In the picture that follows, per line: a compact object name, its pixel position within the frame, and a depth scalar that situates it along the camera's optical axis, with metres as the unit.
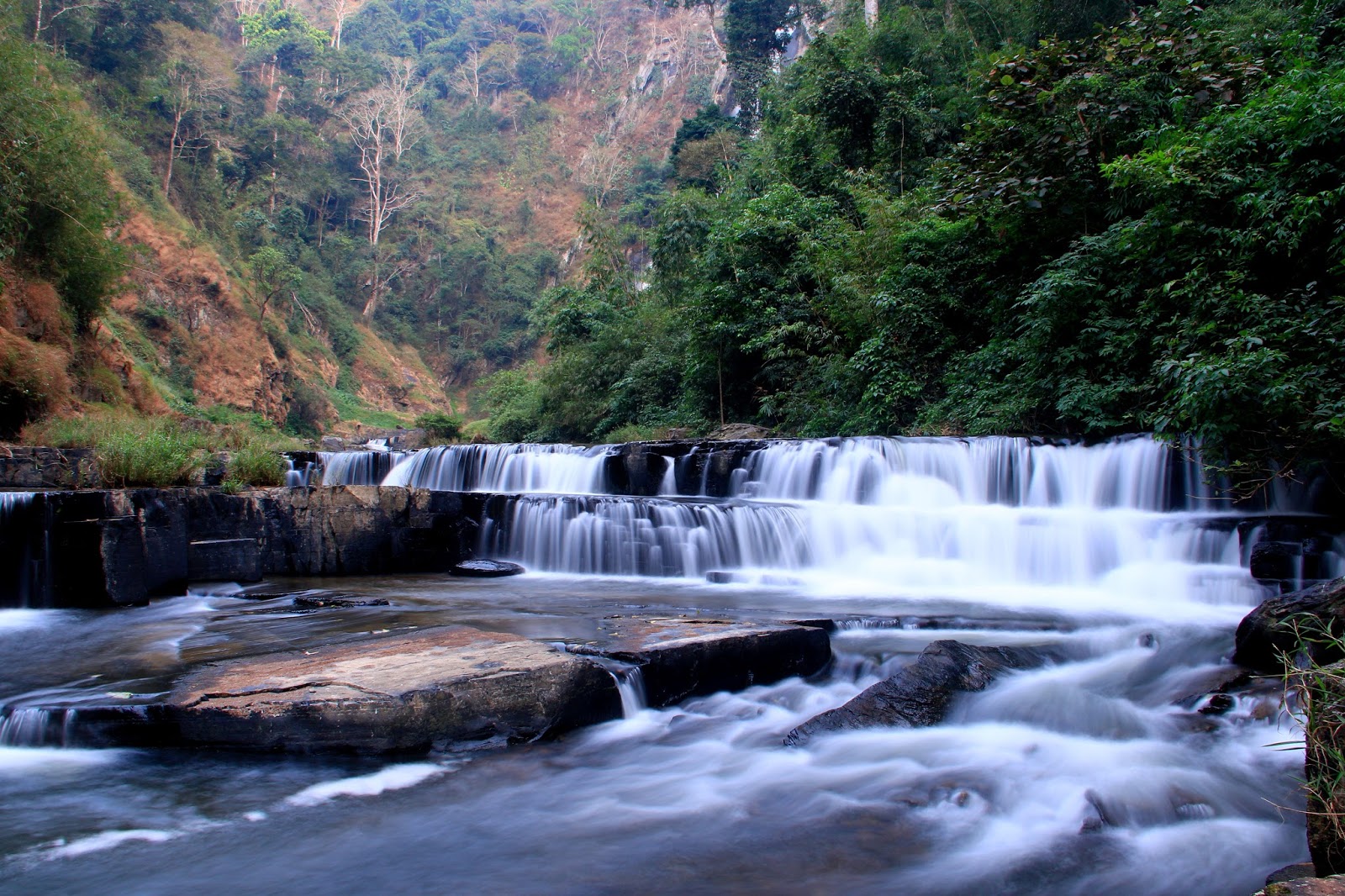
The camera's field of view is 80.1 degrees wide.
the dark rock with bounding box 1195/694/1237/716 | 5.14
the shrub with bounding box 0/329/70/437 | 12.78
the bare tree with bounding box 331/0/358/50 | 64.12
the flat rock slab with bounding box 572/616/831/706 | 5.64
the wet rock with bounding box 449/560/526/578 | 10.72
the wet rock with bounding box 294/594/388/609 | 8.02
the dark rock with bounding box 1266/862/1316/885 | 2.72
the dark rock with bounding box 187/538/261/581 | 9.46
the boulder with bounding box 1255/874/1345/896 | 2.22
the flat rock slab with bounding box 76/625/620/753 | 4.62
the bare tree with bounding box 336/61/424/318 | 51.66
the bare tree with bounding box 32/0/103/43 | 31.39
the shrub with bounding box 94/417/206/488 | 9.52
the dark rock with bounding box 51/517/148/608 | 8.37
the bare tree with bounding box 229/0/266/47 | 56.85
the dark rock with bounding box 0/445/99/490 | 9.98
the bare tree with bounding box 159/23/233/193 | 37.09
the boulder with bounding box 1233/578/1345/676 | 5.10
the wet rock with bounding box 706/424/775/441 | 17.31
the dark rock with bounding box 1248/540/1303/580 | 7.67
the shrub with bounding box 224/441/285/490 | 11.27
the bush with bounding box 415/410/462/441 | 34.66
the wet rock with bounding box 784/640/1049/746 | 5.18
